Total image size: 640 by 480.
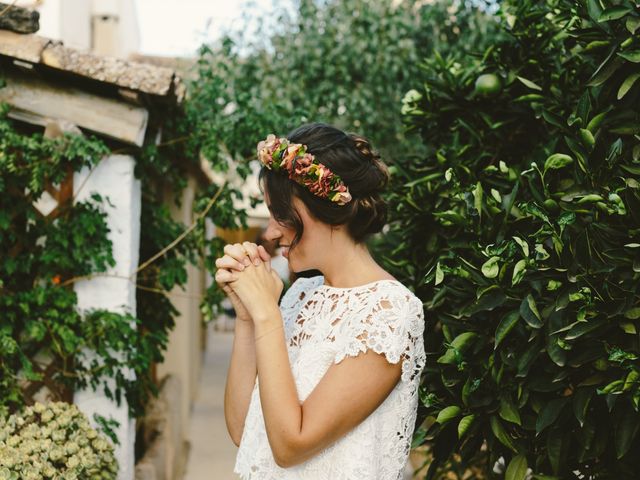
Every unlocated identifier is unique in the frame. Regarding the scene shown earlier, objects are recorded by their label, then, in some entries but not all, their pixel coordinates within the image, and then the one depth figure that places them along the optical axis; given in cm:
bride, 196
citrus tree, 216
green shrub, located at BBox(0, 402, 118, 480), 289
